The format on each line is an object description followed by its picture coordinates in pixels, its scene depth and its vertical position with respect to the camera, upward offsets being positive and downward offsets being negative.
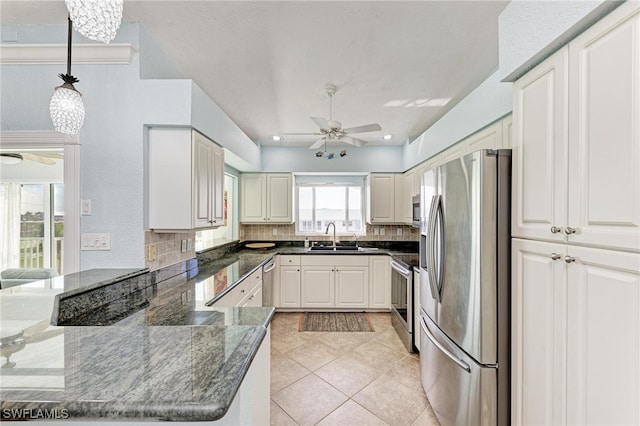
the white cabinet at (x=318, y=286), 4.07 -1.10
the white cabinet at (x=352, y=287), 4.04 -1.10
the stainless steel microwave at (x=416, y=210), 3.10 +0.03
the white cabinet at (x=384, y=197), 4.38 +0.25
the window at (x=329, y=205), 4.97 +0.13
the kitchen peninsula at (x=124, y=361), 0.59 -0.41
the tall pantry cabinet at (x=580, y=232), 0.91 -0.07
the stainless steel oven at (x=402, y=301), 2.94 -1.04
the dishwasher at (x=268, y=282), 3.44 -0.92
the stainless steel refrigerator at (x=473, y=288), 1.49 -0.44
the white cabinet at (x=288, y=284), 4.07 -1.08
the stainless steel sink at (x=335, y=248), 4.34 -0.59
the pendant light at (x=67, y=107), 1.26 +0.49
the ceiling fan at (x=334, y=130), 2.60 +0.85
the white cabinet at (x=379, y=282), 4.00 -1.02
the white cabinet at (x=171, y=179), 1.98 +0.24
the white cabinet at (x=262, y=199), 4.47 +0.22
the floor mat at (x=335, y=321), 3.50 -1.48
